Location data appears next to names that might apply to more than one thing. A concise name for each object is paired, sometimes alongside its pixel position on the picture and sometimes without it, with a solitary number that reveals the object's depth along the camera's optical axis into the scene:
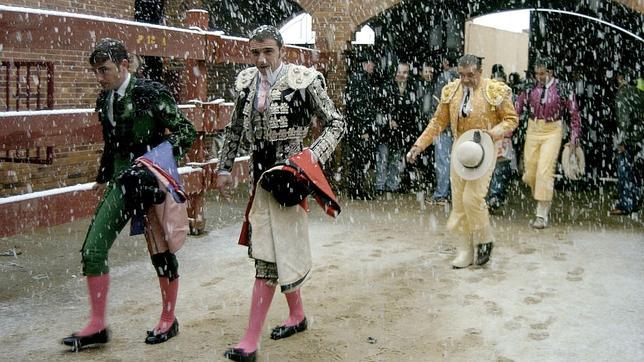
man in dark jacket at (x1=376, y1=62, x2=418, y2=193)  10.78
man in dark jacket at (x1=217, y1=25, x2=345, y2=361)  4.17
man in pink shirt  8.57
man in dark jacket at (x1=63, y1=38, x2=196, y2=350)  4.18
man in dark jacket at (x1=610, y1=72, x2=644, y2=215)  9.43
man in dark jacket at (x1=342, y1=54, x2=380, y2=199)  10.38
